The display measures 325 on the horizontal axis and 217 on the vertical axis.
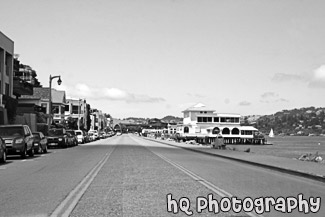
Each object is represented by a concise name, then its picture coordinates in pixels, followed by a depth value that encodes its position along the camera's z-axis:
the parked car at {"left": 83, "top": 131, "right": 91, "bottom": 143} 77.28
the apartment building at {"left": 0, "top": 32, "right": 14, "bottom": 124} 61.66
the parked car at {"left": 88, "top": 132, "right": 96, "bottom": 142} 89.30
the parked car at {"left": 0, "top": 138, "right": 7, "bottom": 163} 26.42
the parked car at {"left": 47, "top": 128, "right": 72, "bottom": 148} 49.91
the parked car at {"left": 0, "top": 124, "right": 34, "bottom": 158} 30.23
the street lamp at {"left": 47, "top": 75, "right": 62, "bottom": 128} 58.34
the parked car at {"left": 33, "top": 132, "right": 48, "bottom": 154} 36.12
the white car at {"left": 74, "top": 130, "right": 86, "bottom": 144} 69.63
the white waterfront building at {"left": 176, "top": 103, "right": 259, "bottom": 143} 127.62
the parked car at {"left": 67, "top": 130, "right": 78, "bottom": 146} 57.44
